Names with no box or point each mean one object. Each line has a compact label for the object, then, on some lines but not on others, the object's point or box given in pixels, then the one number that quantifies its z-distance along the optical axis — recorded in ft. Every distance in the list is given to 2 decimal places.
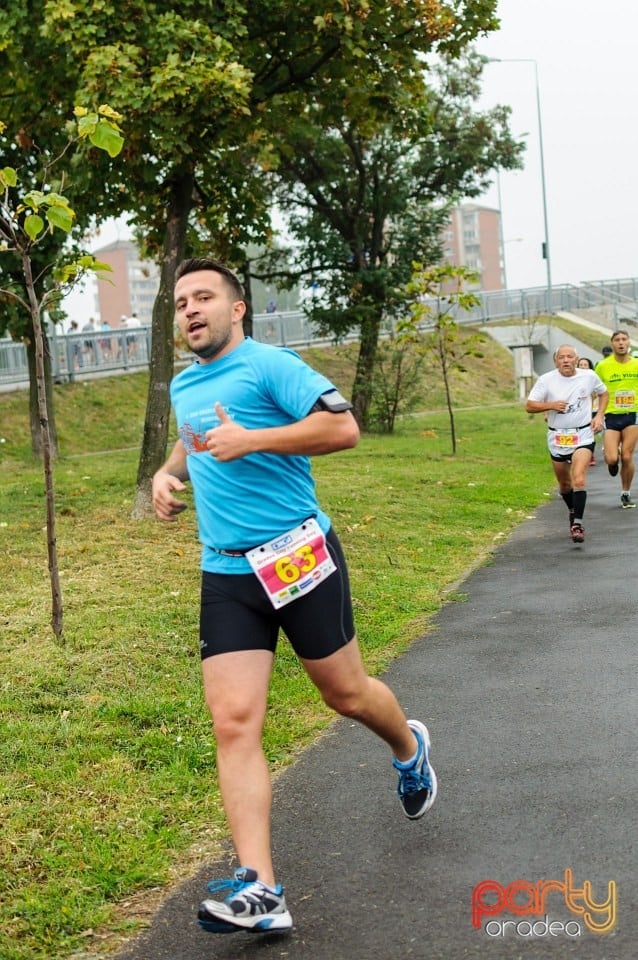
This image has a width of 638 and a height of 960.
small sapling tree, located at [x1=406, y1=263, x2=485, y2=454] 68.18
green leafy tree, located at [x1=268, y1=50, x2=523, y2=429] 87.97
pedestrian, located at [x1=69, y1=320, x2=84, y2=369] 100.69
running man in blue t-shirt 12.50
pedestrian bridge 98.73
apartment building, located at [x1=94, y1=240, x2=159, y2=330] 527.81
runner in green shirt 47.70
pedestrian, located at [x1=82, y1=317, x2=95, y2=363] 102.31
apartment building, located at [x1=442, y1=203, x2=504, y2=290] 567.59
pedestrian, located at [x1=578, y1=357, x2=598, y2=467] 56.95
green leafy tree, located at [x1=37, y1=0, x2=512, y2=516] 39.09
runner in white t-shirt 39.04
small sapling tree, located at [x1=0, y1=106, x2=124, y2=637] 21.48
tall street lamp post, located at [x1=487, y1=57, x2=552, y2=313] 157.89
